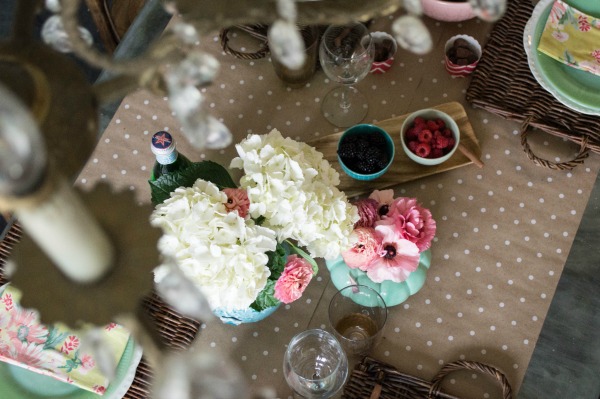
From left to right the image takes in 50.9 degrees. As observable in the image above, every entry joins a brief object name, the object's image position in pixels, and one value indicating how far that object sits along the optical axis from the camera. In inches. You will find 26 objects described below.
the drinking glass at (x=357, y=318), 39.8
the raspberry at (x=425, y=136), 45.2
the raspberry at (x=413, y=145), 45.4
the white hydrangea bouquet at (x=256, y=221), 30.9
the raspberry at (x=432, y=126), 45.5
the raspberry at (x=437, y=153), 45.3
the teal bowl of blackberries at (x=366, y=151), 43.9
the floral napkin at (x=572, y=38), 47.5
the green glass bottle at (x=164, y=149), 37.2
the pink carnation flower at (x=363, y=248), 39.0
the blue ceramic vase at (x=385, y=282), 42.0
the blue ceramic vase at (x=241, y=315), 38.8
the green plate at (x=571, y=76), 46.2
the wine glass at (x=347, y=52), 43.9
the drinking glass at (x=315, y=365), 37.6
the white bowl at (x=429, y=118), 44.8
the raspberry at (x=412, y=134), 45.6
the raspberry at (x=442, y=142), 44.8
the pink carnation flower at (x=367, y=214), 41.0
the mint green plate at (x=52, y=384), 39.8
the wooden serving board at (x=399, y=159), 45.6
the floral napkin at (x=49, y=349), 39.7
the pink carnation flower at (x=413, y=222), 40.5
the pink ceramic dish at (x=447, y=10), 49.3
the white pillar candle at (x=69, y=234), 11.1
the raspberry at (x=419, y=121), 45.7
